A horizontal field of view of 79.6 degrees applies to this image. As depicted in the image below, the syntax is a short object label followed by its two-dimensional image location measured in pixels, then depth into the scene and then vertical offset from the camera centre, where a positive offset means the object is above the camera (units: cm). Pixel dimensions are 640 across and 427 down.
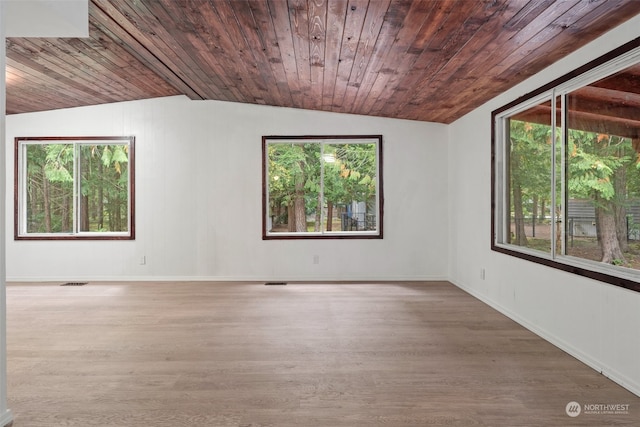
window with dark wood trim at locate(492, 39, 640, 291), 258 +31
